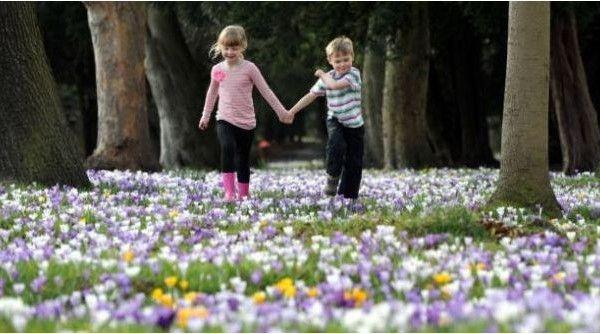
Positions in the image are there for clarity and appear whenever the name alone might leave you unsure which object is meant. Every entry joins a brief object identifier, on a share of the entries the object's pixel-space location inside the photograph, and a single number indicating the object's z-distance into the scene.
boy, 19.45
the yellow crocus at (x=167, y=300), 9.51
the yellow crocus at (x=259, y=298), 9.71
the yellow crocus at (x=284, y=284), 10.05
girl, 19.89
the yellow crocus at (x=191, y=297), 9.59
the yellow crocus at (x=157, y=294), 9.73
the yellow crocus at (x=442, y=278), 10.52
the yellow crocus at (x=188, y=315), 8.73
